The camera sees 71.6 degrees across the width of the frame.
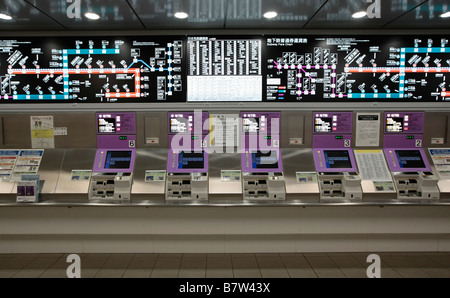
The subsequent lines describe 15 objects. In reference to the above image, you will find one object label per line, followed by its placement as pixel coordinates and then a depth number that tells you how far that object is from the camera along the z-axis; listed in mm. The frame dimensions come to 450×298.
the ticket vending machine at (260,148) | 4523
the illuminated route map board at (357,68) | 4691
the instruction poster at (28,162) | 4641
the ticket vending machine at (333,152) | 4527
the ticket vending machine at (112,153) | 4500
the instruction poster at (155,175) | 4539
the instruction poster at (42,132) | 4758
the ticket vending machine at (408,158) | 4473
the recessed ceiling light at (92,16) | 4098
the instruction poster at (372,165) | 4586
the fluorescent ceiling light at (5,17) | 4093
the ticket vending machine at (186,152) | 4477
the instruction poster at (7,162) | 4621
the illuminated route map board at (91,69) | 4660
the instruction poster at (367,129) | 4770
